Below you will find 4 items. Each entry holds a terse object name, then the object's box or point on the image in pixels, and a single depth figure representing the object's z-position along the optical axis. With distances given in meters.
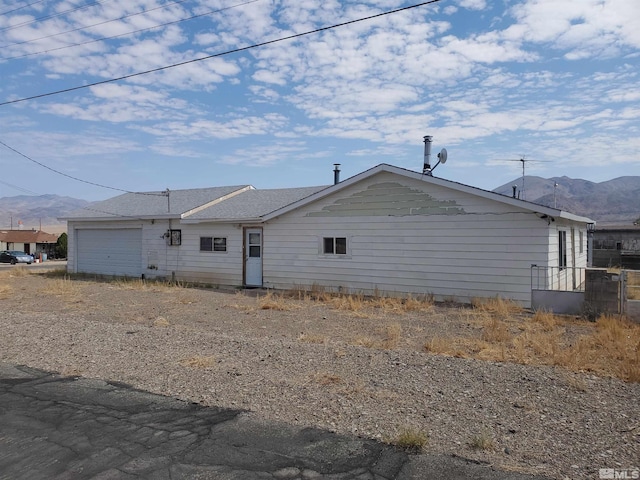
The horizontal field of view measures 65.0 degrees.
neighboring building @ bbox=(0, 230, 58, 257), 62.62
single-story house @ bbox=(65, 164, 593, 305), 13.58
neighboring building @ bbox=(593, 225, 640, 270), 37.94
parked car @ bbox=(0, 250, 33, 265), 46.78
